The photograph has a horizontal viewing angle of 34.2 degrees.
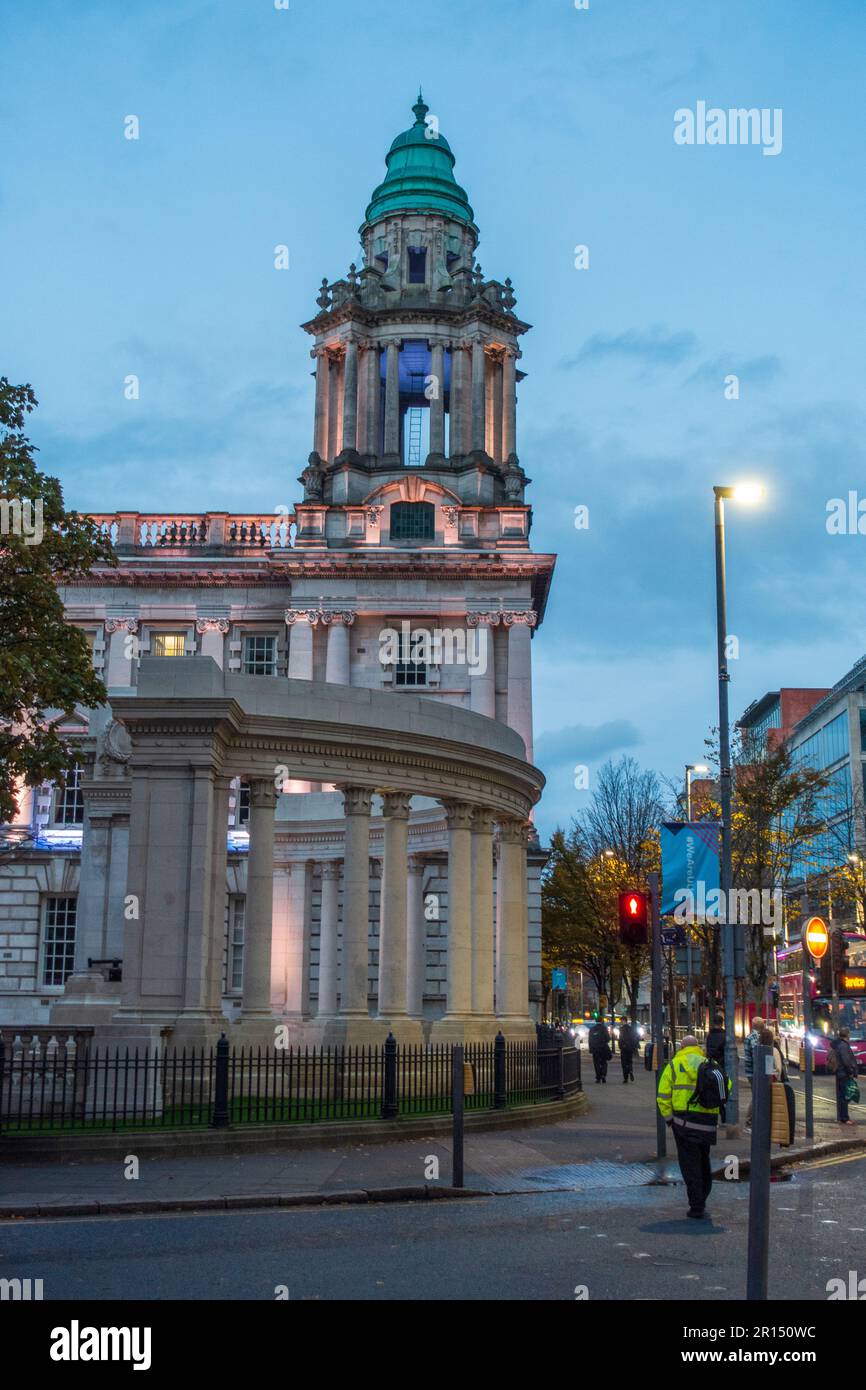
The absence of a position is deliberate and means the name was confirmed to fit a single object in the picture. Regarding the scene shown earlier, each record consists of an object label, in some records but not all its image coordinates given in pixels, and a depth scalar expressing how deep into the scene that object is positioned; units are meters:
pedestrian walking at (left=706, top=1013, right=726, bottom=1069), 24.89
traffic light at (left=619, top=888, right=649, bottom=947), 20.00
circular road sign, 24.02
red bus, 49.59
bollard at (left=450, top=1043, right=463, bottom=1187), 15.85
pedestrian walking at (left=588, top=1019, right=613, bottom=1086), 37.72
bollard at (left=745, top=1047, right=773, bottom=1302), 7.43
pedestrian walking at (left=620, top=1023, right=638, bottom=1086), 37.69
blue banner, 22.64
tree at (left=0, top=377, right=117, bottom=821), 21.83
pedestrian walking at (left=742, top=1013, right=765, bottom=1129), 22.79
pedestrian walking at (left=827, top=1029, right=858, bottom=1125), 27.34
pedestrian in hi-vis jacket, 14.06
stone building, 22.64
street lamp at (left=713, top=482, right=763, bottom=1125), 22.09
